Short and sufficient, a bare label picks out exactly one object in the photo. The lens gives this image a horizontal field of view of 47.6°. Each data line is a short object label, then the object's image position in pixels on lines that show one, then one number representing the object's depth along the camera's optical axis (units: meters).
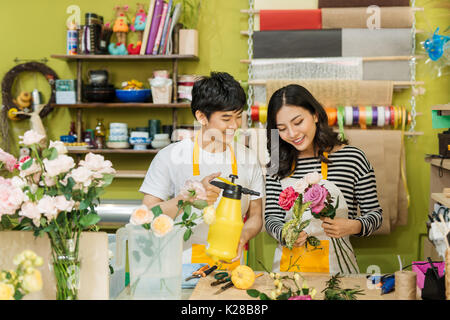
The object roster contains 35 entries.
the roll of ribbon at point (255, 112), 3.11
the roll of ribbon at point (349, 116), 3.05
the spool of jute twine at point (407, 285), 1.30
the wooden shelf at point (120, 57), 3.19
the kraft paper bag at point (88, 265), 1.30
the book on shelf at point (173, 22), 3.16
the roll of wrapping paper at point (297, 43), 3.14
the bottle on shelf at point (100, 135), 3.35
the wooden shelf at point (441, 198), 1.70
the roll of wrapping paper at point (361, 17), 3.12
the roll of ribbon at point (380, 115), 3.05
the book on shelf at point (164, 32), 3.15
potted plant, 3.21
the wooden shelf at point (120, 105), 3.22
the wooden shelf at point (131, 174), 3.33
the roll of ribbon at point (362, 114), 3.05
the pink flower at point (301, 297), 1.21
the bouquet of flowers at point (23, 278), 1.08
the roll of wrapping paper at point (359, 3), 3.15
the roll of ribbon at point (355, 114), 3.05
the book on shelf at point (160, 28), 3.15
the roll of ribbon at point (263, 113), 3.10
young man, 1.89
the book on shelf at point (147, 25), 3.16
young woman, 2.00
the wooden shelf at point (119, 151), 3.24
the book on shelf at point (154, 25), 3.16
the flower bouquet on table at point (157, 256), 1.31
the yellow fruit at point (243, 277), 1.44
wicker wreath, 3.44
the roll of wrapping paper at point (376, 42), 3.12
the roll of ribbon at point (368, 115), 3.05
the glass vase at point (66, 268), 1.29
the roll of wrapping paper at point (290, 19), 3.17
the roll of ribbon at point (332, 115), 3.05
